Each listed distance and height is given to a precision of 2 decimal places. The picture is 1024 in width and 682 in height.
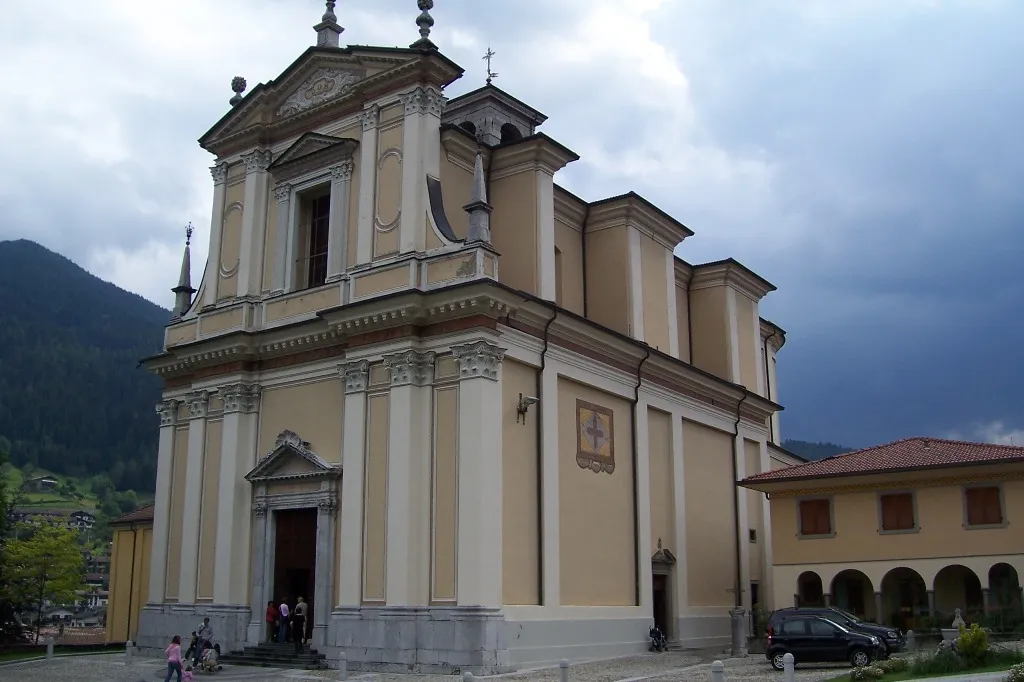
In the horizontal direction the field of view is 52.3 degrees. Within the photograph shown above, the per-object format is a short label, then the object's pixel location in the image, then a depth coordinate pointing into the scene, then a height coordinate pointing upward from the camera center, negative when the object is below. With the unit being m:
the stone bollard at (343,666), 22.51 -2.16
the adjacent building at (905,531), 26.89 +0.98
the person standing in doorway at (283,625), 26.28 -1.45
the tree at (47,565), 44.88 +0.02
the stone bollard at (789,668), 16.83 -1.58
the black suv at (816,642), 22.44 -1.59
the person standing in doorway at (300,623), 26.28 -1.40
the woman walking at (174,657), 20.41 -1.75
